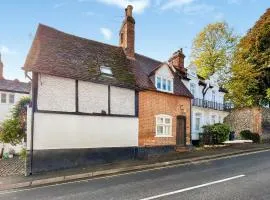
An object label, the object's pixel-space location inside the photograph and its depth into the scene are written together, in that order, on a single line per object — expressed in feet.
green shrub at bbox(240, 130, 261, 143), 56.34
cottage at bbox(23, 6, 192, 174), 30.16
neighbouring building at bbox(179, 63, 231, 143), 57.56
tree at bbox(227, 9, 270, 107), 73.49
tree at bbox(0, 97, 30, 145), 37.42
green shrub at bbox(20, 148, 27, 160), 32.51
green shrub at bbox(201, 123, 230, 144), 53.13
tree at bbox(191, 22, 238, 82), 77.15
